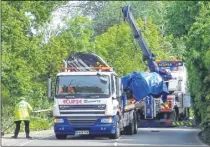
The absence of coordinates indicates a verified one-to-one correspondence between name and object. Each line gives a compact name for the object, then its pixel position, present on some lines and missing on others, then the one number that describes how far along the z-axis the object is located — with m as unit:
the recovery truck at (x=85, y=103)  24.25
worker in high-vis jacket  25.80
